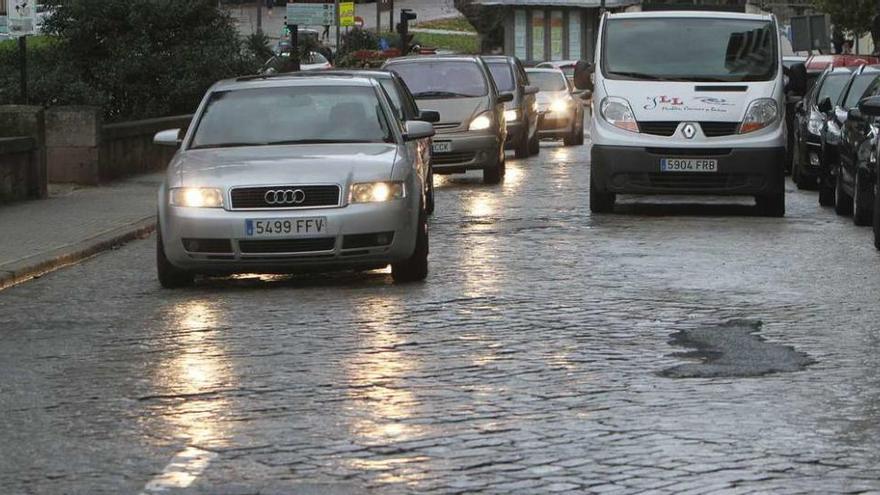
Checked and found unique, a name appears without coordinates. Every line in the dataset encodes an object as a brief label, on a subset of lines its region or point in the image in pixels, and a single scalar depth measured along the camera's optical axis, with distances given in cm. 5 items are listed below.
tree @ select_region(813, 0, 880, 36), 7006
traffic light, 5772
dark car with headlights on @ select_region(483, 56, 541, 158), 3219
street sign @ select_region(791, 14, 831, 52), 5603
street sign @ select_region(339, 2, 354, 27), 6625
